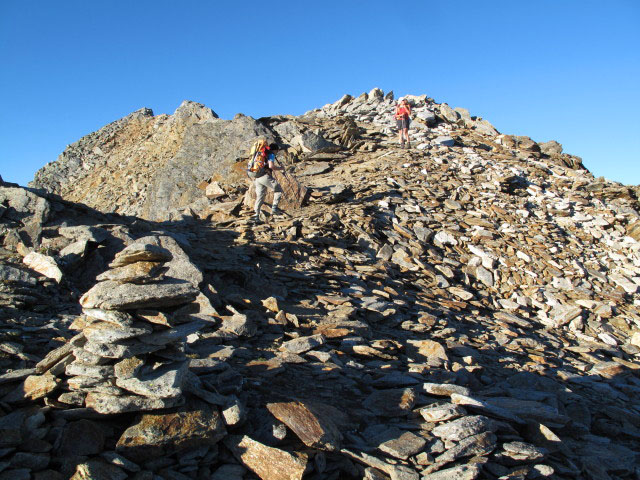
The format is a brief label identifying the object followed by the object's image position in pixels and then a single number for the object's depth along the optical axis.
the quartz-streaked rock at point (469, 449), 4.23
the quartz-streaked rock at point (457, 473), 3.99
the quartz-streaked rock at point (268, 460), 3.80
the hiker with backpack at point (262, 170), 12.95
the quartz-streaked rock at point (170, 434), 3.74
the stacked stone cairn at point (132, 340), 4.00
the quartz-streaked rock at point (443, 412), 4.82
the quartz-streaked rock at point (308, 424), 4.18
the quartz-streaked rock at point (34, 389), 4.04
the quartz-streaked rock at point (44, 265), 7.66
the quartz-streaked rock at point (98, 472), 3.34
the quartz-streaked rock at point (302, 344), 6.57
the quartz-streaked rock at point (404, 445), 4.29
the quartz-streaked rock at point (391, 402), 5.17
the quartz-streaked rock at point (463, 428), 4.52
